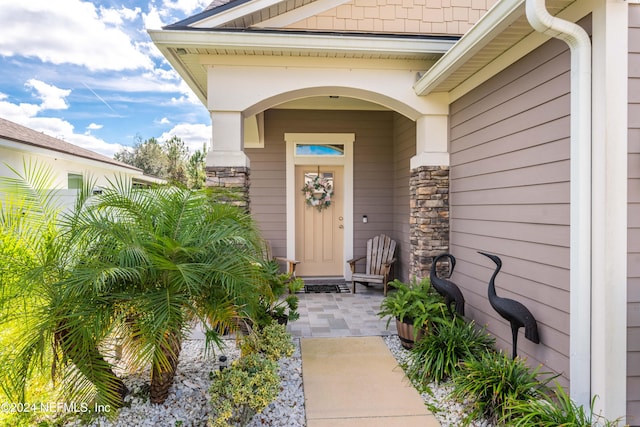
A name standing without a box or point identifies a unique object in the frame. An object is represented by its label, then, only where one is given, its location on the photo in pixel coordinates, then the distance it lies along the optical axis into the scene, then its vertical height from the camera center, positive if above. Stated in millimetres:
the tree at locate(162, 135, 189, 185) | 20250 +2998
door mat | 5773 -1267
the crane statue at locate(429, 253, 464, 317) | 3331 -757
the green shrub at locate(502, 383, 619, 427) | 1964 -1110
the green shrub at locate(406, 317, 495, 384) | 2898 -1134
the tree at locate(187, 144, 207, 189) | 17719 +2195
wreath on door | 6367 +279
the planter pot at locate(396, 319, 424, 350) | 3436 -1155
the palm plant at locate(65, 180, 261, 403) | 2053 -342
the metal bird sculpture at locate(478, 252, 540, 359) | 2564 -748
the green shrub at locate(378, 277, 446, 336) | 3279 -884
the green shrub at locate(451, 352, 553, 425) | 2269 -1112
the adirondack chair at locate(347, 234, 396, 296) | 5605 -818
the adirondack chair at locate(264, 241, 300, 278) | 5827 -831
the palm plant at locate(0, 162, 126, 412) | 2039 -547
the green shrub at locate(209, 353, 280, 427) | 2211 -1117
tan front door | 6422 -366
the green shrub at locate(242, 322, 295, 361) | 2943 -1066
